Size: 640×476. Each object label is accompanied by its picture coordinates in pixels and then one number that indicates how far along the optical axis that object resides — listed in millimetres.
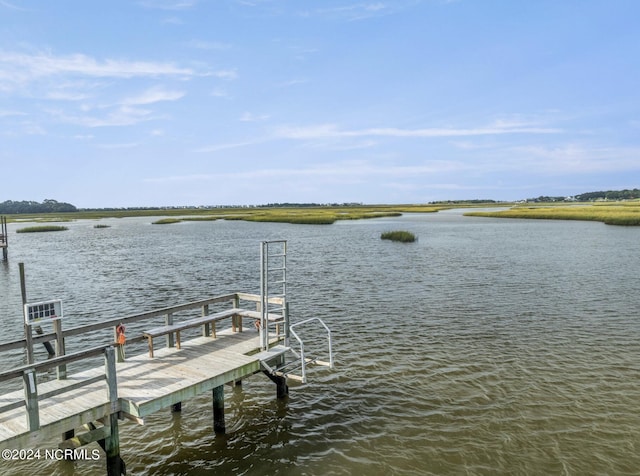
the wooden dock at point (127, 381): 8219
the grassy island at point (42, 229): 92788
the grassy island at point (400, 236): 58756
